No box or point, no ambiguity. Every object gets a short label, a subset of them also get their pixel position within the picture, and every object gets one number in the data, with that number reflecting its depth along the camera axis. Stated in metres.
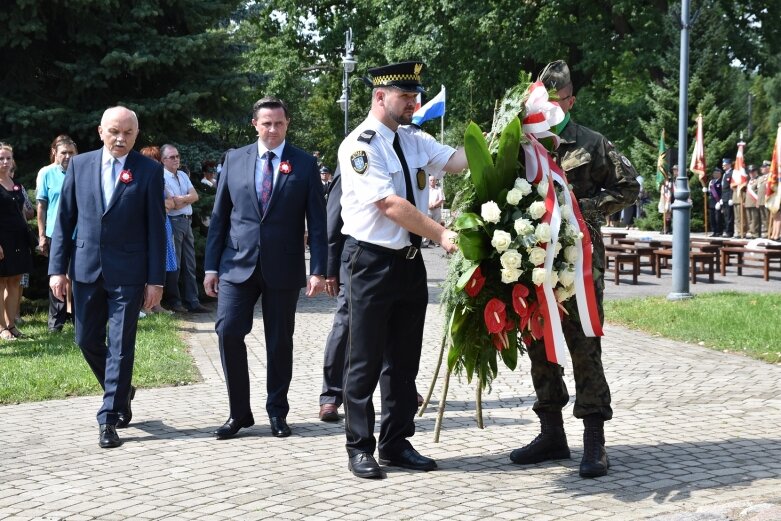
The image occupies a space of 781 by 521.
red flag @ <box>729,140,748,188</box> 30.41
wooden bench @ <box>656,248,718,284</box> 18.59
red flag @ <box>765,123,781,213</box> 21.95
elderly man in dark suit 6.87
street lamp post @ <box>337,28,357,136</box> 35.53
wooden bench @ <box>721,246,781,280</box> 18.91
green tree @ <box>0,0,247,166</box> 13.84
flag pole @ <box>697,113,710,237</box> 35.36
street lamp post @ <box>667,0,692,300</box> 14.88
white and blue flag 11.61
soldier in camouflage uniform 5.72
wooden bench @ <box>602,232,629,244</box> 24.10
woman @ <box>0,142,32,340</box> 11.12
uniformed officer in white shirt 5.59
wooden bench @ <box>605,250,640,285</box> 18.44
